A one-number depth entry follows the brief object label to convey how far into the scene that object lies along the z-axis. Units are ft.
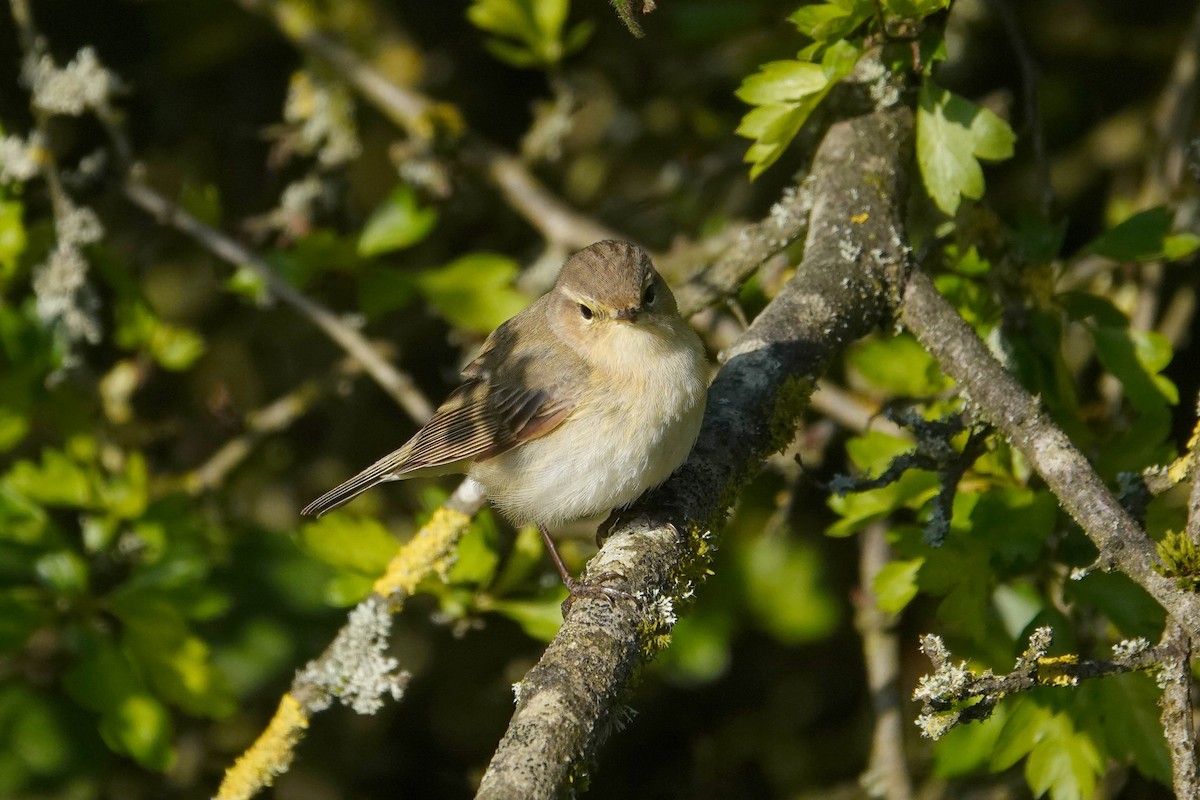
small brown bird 21.36
